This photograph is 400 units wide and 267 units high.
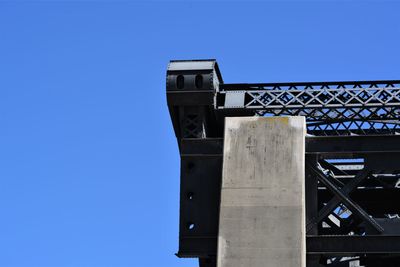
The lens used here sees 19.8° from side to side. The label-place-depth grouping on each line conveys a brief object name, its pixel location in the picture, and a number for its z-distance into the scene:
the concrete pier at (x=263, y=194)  18.86
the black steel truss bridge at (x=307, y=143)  19.62
